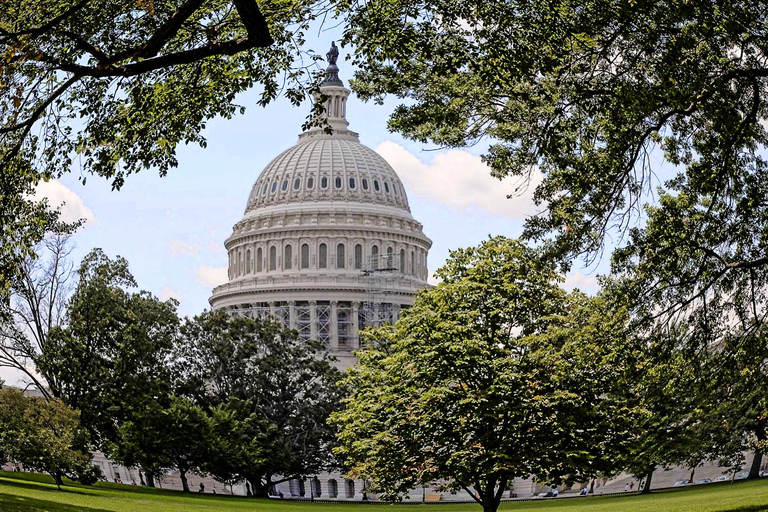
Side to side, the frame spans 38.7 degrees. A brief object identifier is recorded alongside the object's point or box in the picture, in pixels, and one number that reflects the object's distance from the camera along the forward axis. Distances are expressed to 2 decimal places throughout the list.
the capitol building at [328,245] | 125.94
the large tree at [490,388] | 31.94
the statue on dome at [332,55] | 150.40
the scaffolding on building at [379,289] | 122.38
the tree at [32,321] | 48.12
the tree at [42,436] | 38.81
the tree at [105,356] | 49.03
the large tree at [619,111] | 16.97
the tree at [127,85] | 15.73
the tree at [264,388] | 63.31
